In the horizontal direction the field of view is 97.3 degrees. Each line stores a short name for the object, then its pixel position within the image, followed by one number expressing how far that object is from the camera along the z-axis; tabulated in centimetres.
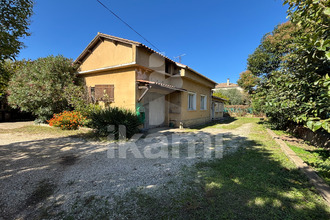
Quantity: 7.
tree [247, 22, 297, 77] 1583
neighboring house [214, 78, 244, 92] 4669
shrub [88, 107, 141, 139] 727
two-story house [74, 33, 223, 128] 877
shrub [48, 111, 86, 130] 898
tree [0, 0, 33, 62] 392
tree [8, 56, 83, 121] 988
